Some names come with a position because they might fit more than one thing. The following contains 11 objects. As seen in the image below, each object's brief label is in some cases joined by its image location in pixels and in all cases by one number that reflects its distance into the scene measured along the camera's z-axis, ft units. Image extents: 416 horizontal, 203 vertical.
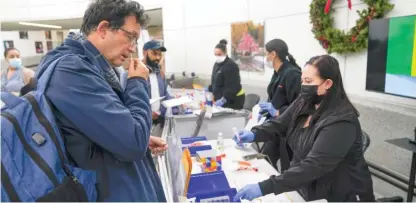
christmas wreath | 8.54
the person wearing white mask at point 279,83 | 8.73
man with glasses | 2.58
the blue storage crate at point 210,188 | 4.08
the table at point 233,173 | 3.88
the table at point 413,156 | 6.94
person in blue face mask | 11.47
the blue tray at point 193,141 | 6.74
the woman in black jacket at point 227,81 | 13.37
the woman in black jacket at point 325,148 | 4.81
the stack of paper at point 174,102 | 8.68
